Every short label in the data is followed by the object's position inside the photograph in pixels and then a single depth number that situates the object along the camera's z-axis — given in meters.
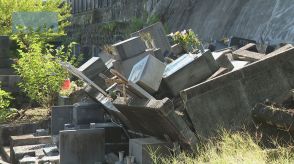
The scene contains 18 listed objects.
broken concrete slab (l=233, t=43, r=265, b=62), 16.16
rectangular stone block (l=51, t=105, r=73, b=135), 21.94
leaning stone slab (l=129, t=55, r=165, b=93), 14.47
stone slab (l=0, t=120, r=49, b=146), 24.81
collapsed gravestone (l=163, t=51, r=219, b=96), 15.42
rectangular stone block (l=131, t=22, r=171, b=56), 19.96
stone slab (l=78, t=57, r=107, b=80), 20.30
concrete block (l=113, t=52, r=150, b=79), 17.37
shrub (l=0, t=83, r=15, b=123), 27.04
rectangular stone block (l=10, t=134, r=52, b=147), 21.97
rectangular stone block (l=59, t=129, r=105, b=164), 17.27
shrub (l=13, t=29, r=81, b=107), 28.37
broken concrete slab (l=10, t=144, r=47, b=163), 20.13
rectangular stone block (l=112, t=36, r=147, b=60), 17.31
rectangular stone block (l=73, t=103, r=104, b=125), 19.97
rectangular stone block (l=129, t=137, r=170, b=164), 14.84
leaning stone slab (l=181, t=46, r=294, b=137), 14.28
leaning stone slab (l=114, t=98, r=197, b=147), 13.69
